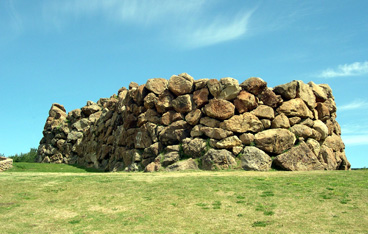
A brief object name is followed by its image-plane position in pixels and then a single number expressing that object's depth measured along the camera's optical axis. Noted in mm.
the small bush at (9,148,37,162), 56922
